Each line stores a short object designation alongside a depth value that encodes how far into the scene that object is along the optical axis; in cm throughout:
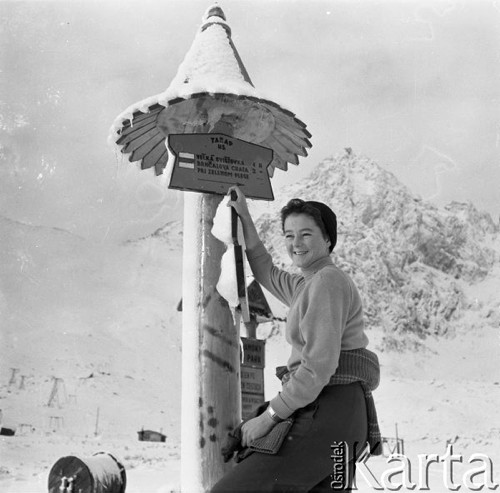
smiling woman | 229
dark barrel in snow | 422
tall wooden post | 336
